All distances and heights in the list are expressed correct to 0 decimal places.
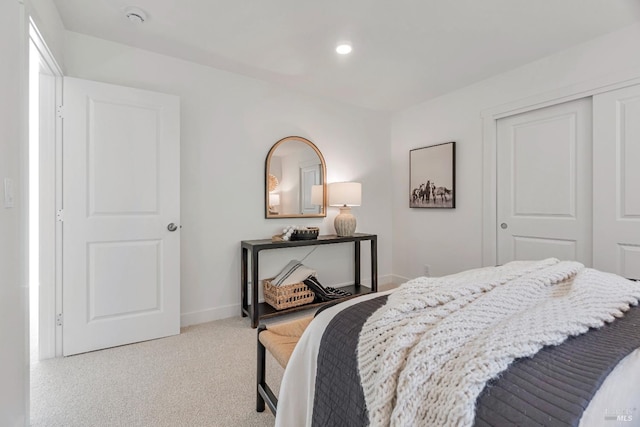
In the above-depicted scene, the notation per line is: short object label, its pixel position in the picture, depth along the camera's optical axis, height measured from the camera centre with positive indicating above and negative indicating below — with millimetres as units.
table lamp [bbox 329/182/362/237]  3273 +140
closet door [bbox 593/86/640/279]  2158 +225
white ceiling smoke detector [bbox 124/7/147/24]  1958 +1289
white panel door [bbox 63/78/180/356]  2129 -10
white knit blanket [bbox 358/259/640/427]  662 -305
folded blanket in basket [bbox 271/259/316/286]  2875 -580
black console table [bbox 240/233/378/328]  2613 -530
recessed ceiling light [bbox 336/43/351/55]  2357 +1286
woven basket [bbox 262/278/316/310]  2740 -748
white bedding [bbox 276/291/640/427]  1055 -581
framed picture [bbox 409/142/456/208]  3285 +413
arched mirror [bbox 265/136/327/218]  3076 +348
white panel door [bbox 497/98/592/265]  2436 +248
